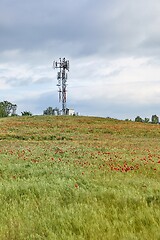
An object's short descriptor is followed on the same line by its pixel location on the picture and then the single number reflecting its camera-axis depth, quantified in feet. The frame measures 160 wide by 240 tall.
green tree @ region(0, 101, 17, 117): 385.72
